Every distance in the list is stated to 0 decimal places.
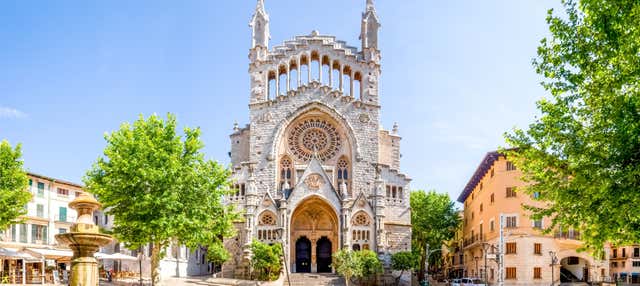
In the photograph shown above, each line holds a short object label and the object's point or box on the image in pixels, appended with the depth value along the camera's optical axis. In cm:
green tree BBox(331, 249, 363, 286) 4797
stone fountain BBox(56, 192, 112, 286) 2025
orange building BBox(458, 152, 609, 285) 4931
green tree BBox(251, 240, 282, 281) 4931
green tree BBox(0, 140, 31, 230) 3831
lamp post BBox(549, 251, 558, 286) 4588
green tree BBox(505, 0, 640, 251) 1892
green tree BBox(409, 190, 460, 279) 7144
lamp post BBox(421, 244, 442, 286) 6504
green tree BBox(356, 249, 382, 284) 4966
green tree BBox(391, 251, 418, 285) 5166
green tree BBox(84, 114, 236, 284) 3412
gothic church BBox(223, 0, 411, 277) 5428
